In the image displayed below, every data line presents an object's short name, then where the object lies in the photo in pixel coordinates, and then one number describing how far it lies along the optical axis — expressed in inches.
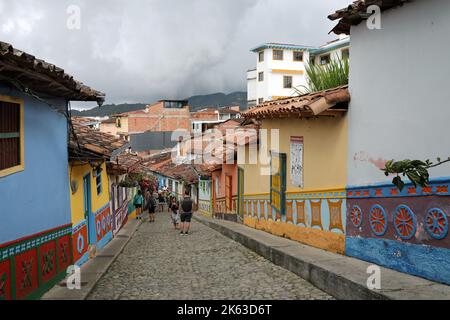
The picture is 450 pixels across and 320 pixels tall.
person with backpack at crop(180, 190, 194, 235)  594.2
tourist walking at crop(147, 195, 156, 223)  901.2
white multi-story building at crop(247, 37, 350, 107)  1959.9
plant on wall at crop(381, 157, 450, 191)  151.0
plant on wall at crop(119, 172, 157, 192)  780.0
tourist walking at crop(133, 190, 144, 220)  931.3
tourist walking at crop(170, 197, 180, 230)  714.2
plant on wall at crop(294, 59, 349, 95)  364.5
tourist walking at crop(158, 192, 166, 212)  1475.9
